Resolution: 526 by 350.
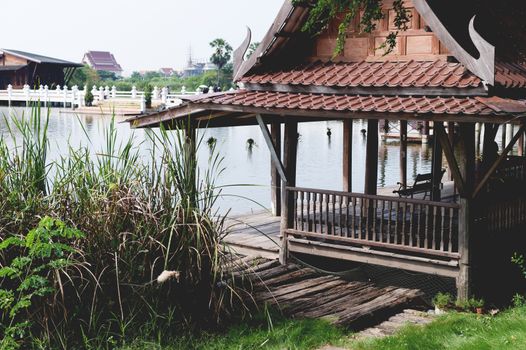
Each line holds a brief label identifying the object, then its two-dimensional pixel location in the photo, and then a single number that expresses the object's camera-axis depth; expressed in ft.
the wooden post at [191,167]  27.35
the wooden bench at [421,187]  43.57
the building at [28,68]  262.06
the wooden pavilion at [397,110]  34.50
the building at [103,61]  578.66
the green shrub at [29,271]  24.20
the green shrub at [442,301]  34.53
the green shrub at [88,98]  210.79
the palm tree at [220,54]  298.35
